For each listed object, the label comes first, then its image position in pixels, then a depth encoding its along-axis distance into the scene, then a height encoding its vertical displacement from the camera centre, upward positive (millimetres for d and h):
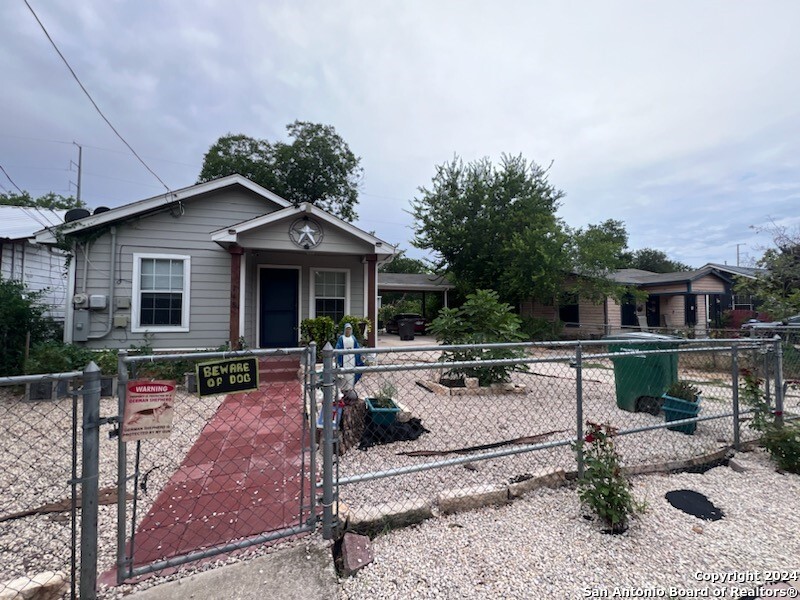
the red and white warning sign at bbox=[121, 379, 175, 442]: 1850 -498
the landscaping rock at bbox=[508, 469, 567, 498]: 2910 -1378
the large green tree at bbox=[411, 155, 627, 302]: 16062 +3837
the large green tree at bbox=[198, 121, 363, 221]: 24516 +10252
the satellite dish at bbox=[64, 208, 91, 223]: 8086 +2214
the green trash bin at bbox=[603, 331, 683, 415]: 5270 -927
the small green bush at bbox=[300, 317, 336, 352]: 8273 -370
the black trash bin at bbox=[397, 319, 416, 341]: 17562 -742
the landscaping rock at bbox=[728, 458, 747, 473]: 3572 -1481
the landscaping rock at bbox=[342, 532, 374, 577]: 2080 -1411
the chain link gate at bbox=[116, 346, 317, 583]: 2096 -1439
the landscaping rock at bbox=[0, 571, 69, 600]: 1682 -1305
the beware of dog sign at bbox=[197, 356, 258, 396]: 1978 -349
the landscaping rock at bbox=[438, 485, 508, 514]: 2689 -1374
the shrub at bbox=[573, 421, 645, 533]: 2465 -1187
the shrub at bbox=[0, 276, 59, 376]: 6516 -231
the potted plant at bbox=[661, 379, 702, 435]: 4566 -1097
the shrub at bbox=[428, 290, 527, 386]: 6750 -283
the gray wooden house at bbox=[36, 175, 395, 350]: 7492 +1051
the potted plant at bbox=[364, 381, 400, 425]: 4246 -1103
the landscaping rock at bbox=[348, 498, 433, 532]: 2424 -1365
